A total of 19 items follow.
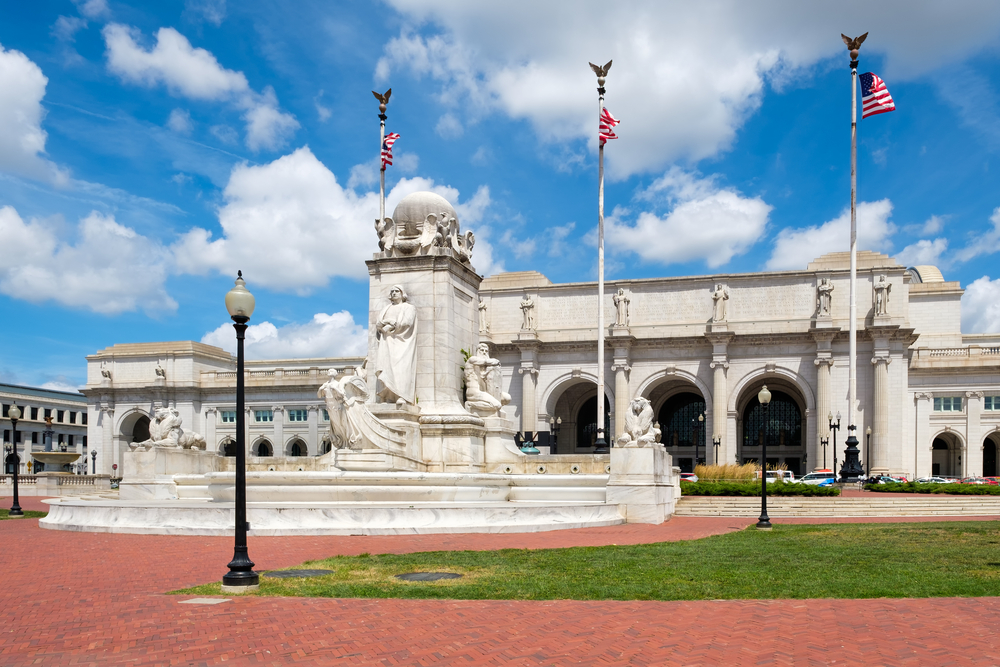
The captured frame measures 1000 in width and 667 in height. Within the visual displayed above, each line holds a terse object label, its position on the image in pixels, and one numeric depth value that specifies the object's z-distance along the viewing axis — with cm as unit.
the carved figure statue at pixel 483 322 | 7985
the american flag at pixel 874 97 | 4147
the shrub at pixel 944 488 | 3628
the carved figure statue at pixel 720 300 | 7444
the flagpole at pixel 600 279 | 3959
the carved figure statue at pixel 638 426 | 2286
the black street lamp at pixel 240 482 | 1078
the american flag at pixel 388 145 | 3881
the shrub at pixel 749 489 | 3394
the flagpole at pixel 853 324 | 4612
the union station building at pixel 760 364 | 7094
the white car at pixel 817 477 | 5378
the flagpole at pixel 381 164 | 3663
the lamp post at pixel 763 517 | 2273
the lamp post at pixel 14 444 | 2739
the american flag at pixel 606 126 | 4306
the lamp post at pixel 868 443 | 5986
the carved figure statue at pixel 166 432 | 2738
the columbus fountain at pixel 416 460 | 1761
